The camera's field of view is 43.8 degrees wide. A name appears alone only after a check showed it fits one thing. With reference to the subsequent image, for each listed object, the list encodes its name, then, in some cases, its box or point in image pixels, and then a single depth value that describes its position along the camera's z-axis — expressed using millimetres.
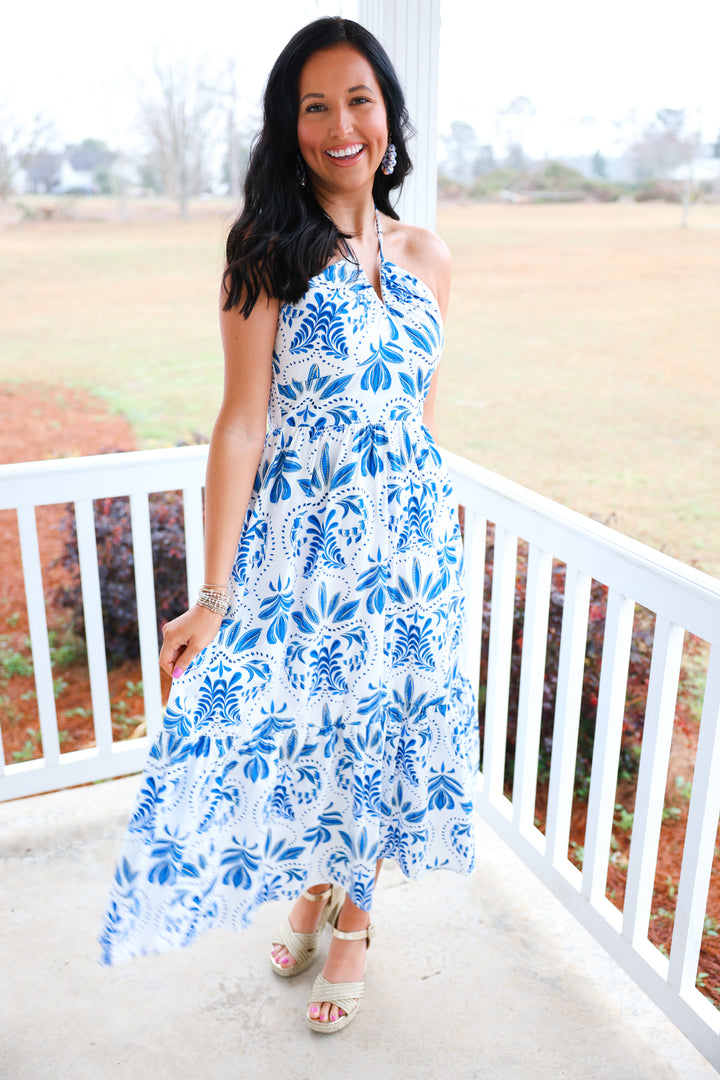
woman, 1481
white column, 2098
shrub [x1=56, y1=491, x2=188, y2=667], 3738
